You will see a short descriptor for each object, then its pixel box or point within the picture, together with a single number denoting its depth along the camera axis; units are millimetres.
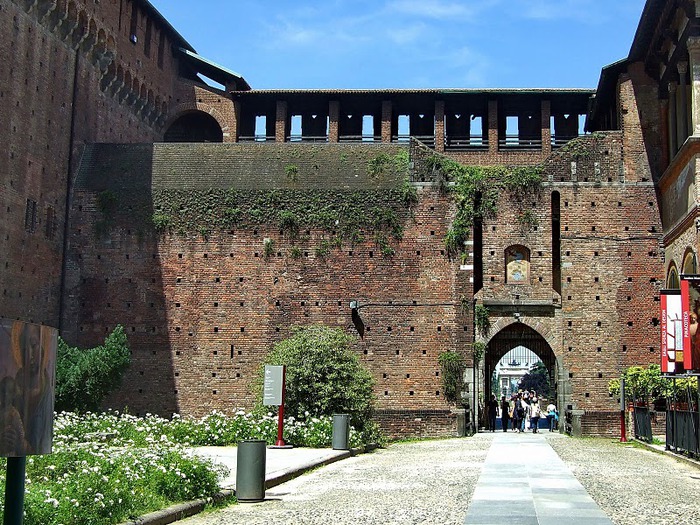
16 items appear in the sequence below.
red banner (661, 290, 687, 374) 18884
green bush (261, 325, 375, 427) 22844
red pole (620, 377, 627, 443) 24625
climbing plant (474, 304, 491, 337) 28203
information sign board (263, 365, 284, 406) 20062
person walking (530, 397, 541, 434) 31359
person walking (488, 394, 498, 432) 31312
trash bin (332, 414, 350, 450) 19234
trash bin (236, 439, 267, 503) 11375
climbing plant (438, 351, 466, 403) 27203
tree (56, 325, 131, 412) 24906
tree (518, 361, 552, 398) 81125
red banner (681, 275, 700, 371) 17547
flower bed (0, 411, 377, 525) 8461
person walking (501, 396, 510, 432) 33000
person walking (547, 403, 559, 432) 31594
